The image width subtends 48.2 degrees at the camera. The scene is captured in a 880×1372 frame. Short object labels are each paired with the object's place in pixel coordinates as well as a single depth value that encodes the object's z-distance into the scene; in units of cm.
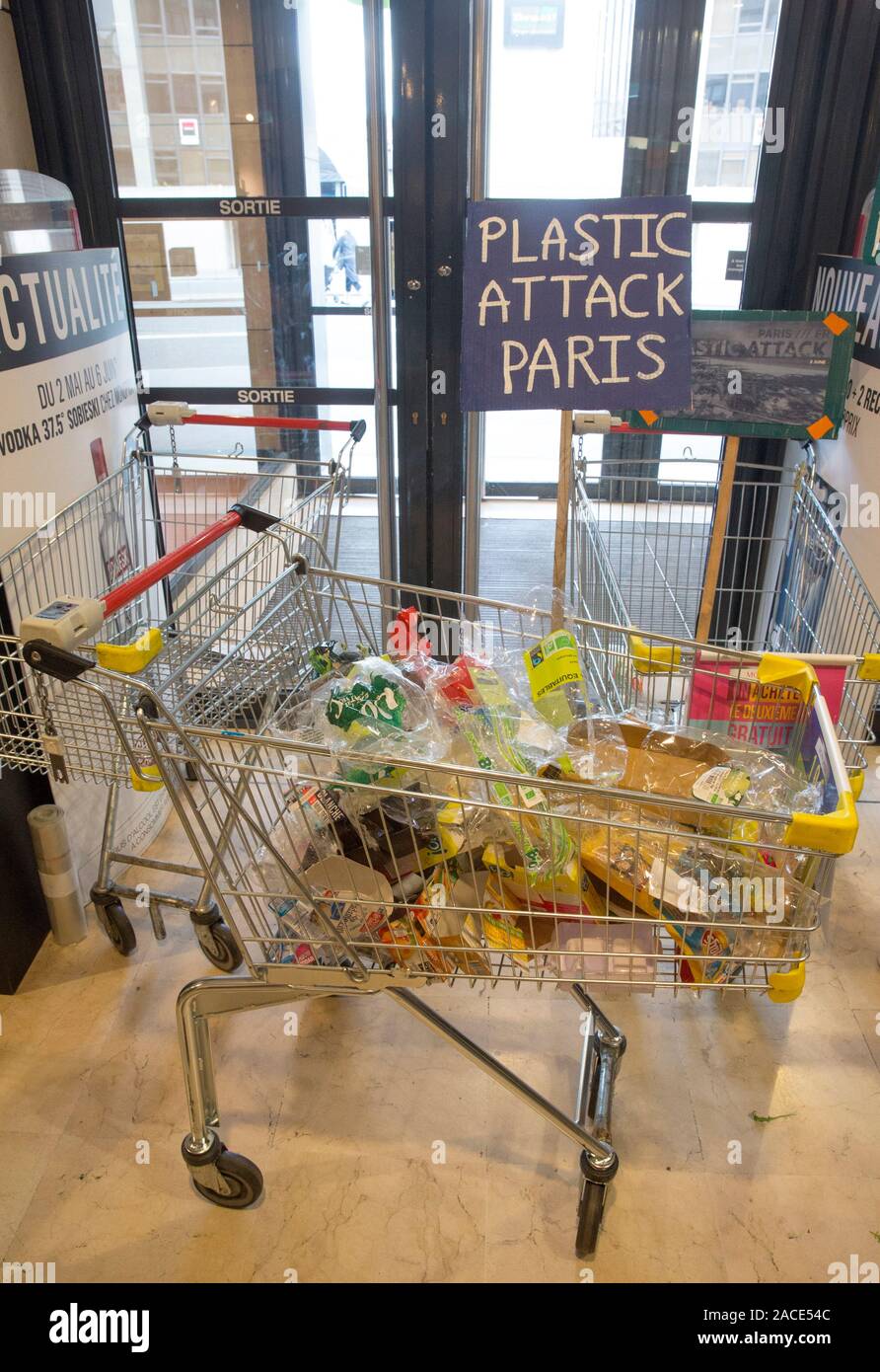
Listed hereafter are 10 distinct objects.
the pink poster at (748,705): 214
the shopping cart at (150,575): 206
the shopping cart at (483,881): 164
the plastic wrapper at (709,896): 168
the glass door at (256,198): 309
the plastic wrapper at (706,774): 178
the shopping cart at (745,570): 268
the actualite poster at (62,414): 237
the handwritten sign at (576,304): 196
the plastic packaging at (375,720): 177
